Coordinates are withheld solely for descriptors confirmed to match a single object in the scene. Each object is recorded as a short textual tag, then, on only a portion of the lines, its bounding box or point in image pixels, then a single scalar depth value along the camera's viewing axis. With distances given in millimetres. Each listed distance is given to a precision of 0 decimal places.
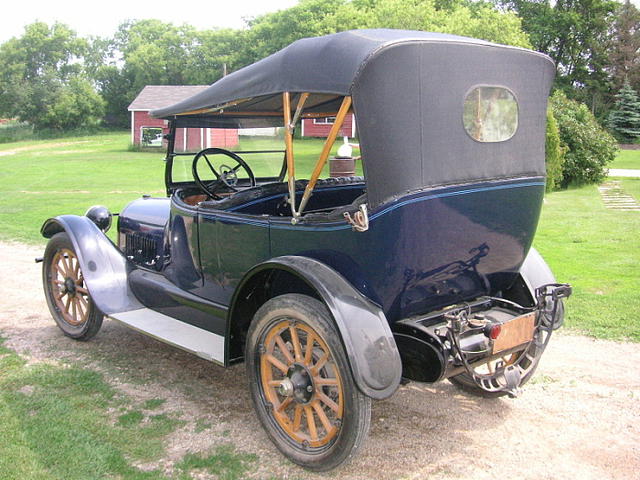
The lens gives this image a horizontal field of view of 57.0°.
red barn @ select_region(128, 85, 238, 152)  33250
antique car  2729
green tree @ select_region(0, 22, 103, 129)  52250
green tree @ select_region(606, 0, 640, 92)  37031
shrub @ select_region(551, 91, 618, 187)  15406
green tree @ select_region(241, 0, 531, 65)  23938
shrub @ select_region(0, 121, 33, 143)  47344
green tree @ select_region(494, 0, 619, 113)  40625
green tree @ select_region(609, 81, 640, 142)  32531
